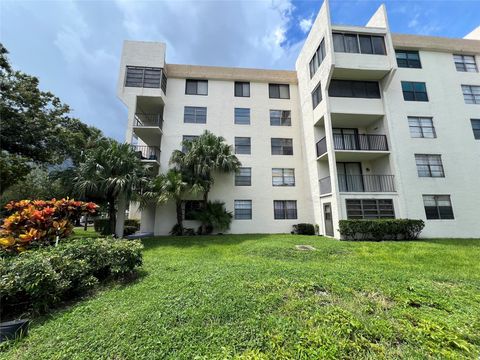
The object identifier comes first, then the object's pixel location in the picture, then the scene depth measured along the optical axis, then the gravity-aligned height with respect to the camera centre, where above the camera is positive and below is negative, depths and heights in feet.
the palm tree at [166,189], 43.19 +6.03
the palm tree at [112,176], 38.29 +8.01
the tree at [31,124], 43.65 +21.44
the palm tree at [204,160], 47.28 +13.36
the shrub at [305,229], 48.96 -3.41
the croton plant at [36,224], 16.55 -0.56
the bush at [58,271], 12.21 -3.77
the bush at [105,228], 44.84 -2.69
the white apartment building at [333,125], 42.80 +22.56
